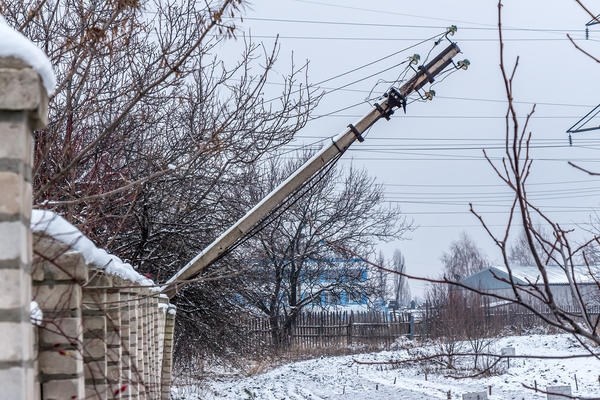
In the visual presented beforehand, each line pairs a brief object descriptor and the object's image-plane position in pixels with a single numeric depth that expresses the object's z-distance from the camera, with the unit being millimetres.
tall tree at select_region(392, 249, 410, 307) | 94269
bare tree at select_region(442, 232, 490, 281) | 91288
